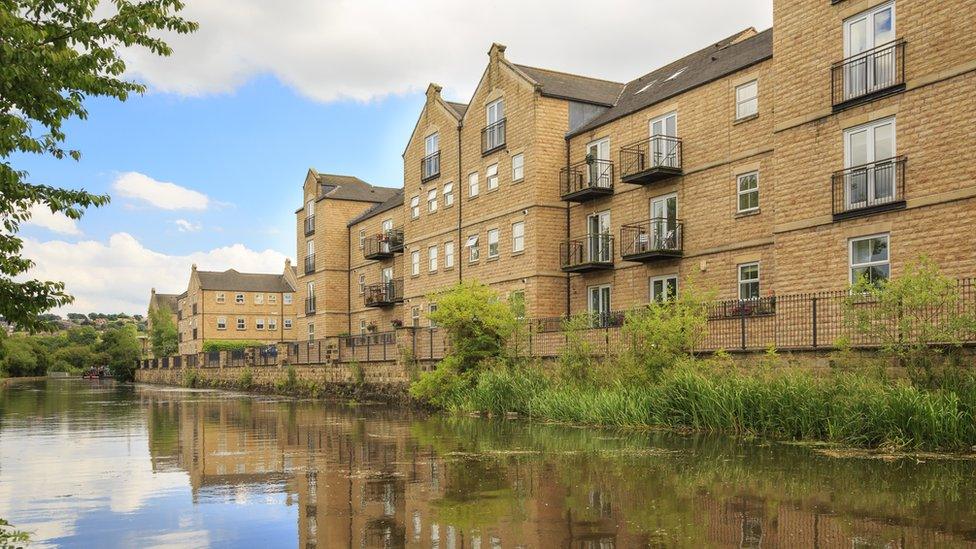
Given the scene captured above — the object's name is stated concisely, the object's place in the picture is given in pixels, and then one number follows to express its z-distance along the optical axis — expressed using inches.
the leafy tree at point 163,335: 3720.5
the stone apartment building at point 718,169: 781.3
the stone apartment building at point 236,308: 3395.7
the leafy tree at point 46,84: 326.6
